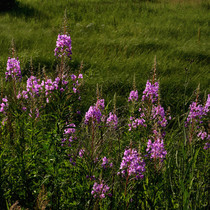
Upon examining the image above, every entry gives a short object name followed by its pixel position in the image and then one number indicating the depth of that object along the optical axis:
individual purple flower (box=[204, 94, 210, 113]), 3.13
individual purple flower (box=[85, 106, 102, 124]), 2.53
